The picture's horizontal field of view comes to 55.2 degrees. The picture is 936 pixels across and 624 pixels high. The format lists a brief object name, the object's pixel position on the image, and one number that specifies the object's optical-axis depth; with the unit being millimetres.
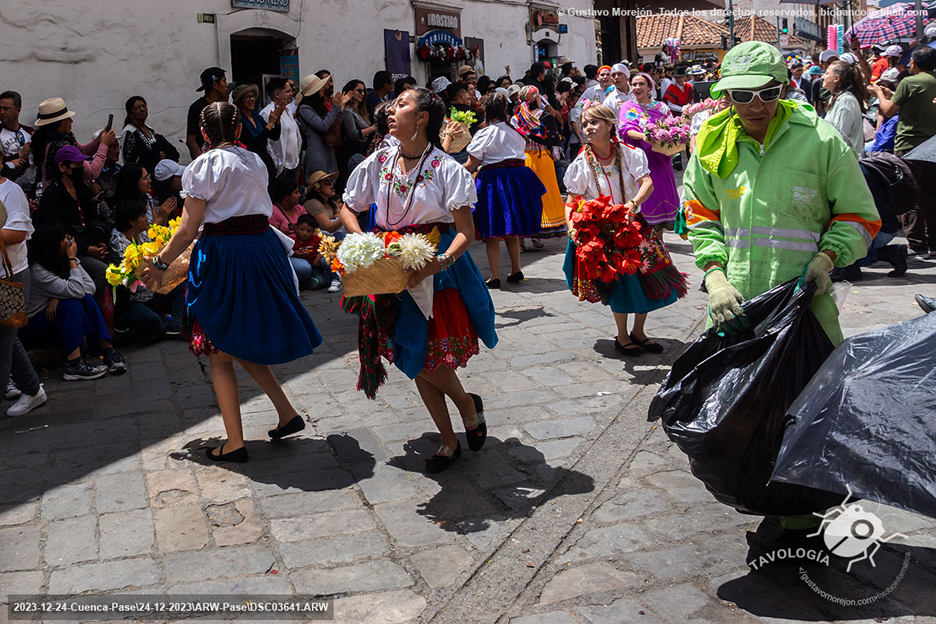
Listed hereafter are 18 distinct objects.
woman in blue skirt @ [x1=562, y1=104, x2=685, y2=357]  6543
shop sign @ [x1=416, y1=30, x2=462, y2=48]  15797
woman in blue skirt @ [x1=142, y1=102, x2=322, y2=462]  4664
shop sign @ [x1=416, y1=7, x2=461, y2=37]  15797
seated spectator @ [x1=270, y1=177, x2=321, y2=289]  9023
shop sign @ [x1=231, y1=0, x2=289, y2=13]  11852
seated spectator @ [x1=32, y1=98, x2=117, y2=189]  8203
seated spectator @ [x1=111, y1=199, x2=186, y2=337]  7363
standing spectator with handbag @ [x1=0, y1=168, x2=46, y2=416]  5441
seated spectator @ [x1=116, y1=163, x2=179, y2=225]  7824
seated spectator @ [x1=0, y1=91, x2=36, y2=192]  8164
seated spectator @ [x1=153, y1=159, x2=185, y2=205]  9188
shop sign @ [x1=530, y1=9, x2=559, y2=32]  20047
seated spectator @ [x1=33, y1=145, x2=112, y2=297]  7156
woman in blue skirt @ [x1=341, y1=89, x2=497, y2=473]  4430
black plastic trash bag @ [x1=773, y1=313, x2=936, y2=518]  2629
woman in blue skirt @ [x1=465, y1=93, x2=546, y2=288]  9047
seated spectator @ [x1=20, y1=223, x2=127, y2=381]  6582
